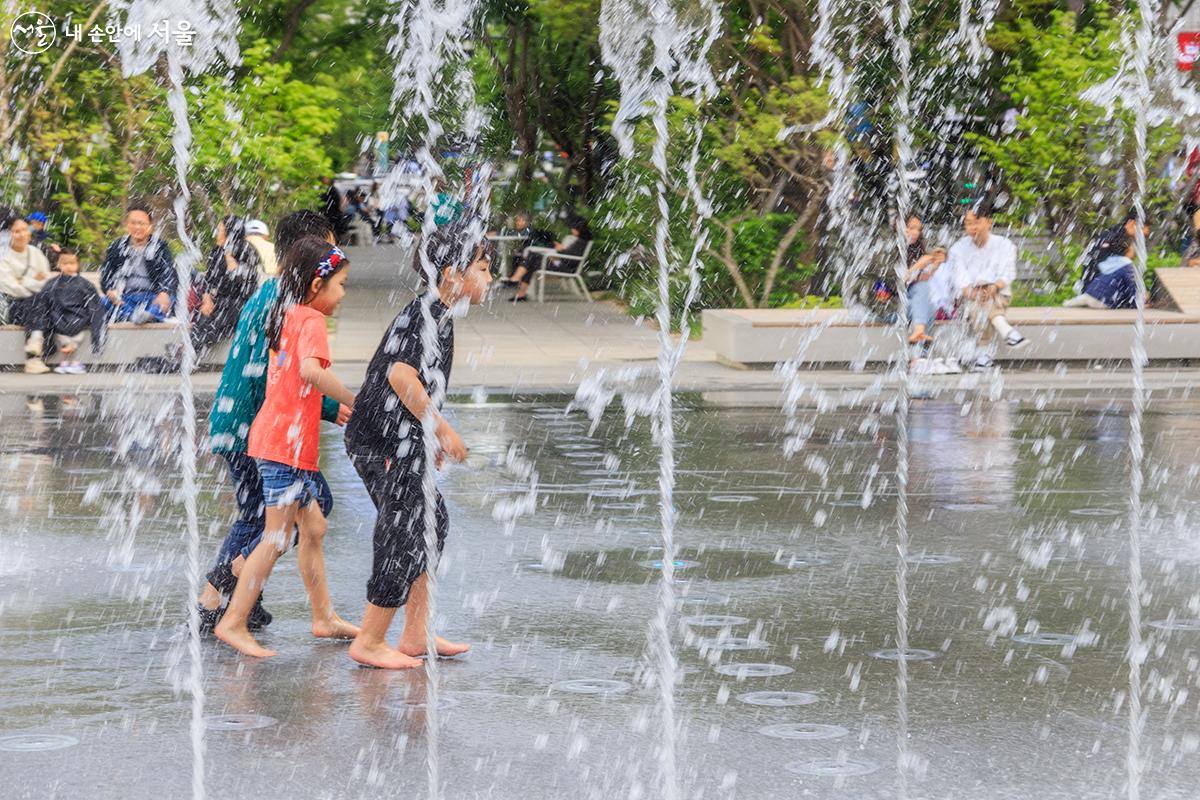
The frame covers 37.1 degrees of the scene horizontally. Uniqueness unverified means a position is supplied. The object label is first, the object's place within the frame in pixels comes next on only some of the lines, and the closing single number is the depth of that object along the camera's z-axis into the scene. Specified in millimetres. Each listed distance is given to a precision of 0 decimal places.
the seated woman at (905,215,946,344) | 17047
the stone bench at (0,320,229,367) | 16938
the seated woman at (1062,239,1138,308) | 18188
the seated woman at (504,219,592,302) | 26938
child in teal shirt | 6617
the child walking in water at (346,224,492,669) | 6004
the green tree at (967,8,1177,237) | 20297
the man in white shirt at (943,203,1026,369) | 16828
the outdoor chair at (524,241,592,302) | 26355
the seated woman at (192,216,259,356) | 12211
